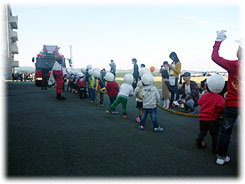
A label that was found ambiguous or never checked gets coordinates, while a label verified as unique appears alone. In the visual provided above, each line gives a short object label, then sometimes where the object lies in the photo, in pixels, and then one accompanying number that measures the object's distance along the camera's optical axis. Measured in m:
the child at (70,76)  13.44
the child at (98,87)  8.82
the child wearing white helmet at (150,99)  5.06
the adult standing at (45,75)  16.38
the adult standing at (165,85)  7.95
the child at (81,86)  10.66
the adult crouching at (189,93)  7.12
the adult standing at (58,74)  10.44
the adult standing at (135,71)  11.04
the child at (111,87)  7.61
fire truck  18.39
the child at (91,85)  9.30
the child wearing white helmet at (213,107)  3.69
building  41.92
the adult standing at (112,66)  15.48
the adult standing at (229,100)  3.12
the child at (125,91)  6.58
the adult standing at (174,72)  7.88
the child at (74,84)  12.90
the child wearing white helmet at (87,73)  10.18
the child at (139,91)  6.02
